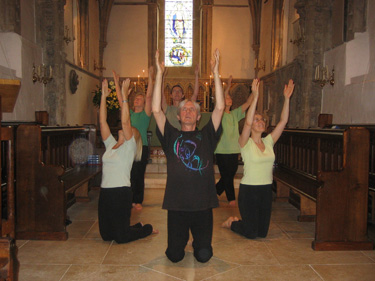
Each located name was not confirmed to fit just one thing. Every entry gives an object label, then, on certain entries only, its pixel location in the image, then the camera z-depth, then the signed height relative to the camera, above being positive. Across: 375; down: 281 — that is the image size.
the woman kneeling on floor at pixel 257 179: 3.78 -0.61
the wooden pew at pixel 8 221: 1.61 -0.62
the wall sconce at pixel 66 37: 10.42 +2.45
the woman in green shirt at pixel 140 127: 4.79 -0.09
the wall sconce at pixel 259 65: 15.47 +2.54
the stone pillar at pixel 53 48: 9.60 +1.98
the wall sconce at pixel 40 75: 8.17 +1.04
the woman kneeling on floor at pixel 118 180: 3.54 -0.60
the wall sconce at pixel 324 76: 8.68 +1.18
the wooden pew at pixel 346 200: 3.55 -0.77
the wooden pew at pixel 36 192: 3.80 -0.79
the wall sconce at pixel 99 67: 15.22 +2.31
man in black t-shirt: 2.92 -0.39
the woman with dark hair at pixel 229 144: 5.02 -0.32
